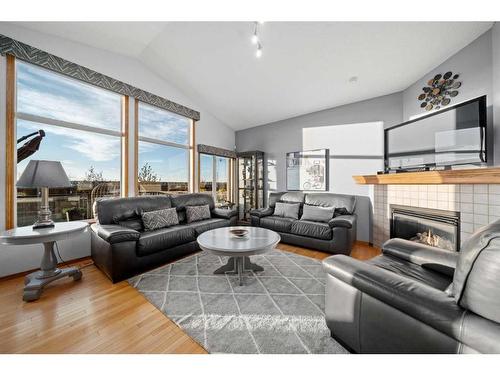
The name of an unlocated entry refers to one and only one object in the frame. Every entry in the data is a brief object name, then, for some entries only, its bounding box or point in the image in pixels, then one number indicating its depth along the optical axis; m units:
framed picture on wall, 3.91
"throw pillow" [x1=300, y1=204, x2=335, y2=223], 3.24
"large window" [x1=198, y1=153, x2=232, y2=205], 4.57
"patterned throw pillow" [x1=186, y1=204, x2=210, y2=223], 3.29
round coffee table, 1.89
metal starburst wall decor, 2.33
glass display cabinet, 4.74
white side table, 1.71
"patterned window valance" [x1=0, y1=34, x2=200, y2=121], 2.14
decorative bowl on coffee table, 2.26
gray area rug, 1.30
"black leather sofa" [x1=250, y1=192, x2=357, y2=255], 2.79
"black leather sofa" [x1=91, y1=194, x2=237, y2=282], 2.08
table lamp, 1.83
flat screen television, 1.88
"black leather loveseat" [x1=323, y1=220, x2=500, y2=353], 0.71
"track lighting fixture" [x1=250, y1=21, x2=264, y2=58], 2.15
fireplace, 2.26
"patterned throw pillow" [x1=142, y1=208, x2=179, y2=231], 2.73
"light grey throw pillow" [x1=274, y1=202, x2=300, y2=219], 3.63
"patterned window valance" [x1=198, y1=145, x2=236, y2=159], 4.35
